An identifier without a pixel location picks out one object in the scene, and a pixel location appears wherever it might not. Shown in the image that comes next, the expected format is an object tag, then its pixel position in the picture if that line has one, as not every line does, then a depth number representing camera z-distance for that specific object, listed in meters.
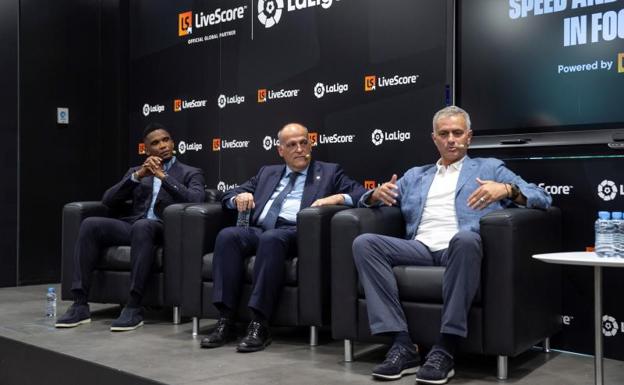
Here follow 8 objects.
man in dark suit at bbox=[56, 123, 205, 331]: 4.21
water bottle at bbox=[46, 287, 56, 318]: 4.62
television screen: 3.29
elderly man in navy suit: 3.62
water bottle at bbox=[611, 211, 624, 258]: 2.65
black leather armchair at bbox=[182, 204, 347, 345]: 3.55
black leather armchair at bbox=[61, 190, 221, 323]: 4.14
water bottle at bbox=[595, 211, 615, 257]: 2.65
